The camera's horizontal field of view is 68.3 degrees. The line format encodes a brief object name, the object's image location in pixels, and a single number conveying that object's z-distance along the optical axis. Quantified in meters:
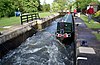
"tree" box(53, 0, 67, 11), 26.08
